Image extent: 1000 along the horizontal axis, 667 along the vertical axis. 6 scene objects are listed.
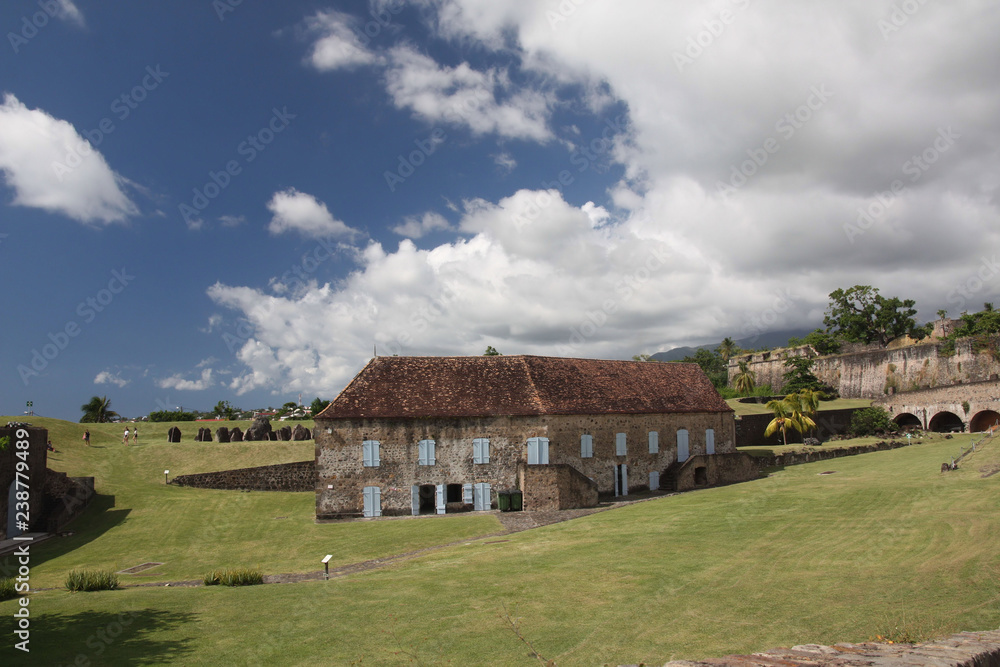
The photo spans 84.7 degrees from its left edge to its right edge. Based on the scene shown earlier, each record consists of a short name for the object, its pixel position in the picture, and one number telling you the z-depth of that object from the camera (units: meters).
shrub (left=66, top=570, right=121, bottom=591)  12.57
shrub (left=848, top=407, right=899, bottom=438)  40.53
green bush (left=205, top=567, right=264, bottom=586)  13.83
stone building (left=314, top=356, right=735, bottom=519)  26.42
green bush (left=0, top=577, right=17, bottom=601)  11.85
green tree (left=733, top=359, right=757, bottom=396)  61.41
